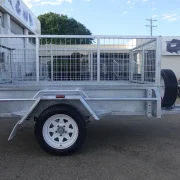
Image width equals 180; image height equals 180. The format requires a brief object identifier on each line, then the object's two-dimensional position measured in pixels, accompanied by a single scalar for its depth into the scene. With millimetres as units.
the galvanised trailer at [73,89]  3198
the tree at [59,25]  35132
